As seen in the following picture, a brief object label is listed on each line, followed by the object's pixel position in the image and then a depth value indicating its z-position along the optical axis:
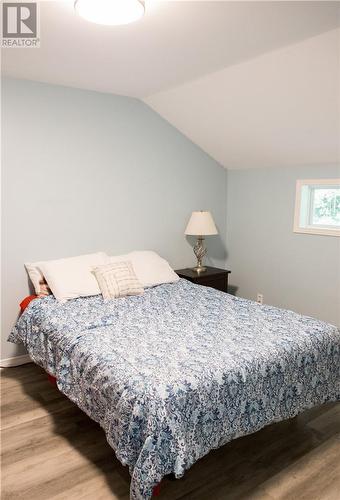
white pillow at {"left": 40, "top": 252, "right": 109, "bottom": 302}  3.04
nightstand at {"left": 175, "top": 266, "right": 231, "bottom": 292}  3.89
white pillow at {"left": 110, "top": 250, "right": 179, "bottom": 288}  3.47
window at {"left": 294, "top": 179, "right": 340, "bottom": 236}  3.64
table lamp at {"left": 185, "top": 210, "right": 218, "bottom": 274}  3.94
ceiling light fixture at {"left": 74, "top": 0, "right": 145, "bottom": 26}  1.83
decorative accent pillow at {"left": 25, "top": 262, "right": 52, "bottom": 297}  3.13
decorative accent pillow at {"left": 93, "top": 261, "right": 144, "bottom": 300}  3.11
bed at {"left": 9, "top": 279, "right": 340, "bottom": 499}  1.72
